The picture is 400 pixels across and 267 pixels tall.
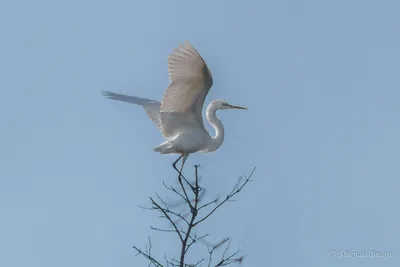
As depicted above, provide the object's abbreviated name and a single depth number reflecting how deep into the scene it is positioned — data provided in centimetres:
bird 1934
